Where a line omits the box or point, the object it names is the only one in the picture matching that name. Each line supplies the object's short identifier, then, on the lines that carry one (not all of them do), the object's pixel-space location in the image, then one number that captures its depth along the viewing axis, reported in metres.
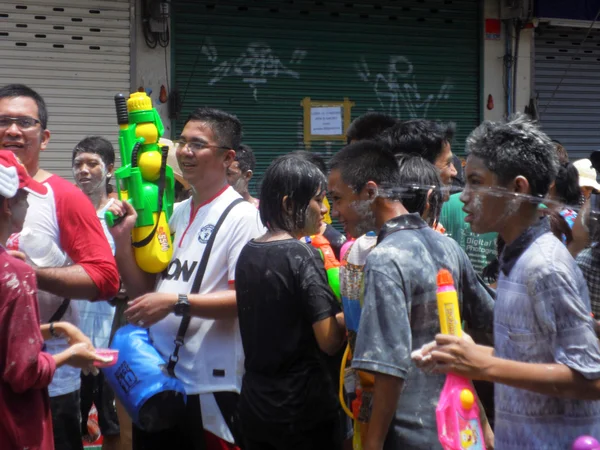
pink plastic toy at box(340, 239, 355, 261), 4.38
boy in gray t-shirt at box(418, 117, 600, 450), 2.51
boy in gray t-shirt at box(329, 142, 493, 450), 3.06
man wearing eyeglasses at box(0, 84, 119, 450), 3.82
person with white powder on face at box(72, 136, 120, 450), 6.18
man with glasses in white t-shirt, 3.93
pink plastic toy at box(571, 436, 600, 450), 2.53
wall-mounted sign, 10.42
